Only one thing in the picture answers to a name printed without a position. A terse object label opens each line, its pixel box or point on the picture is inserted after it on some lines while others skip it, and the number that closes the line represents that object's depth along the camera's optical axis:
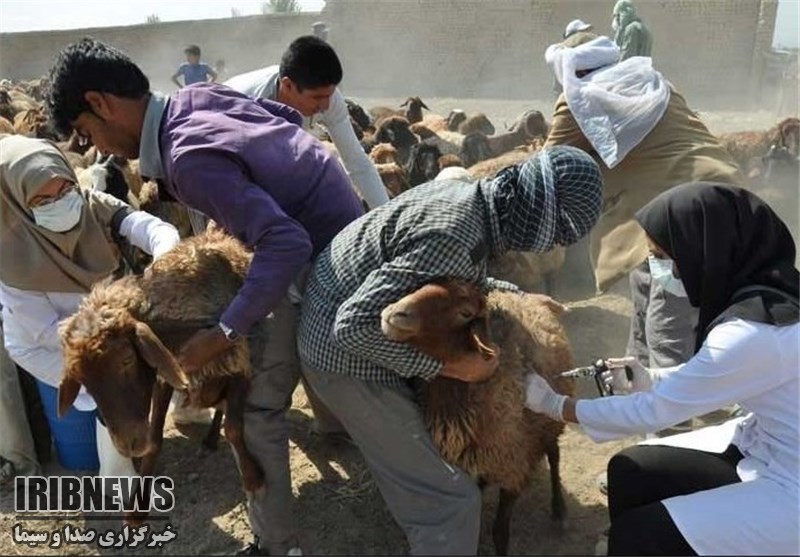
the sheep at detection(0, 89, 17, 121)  10.48
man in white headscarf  4.14
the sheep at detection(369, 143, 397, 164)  7.54
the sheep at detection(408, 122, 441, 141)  9.91
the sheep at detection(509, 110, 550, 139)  9.86
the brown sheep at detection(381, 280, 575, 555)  2.48
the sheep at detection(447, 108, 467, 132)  12.14
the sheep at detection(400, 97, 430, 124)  12.29
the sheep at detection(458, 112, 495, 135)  11.26
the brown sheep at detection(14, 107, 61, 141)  7.47
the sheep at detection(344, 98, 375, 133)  11.00
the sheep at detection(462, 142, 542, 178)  6.08
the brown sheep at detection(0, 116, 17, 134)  6.86
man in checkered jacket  2.48
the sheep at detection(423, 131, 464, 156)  9.09
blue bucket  3.96
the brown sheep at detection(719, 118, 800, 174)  8.02
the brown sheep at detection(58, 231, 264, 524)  2.62
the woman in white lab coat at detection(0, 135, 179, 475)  3.52
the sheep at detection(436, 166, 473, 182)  4.66
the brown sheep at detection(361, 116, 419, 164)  9.27
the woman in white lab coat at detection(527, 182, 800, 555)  2.41
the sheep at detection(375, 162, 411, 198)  6.69
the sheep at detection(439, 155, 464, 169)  7.46
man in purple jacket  2.62
